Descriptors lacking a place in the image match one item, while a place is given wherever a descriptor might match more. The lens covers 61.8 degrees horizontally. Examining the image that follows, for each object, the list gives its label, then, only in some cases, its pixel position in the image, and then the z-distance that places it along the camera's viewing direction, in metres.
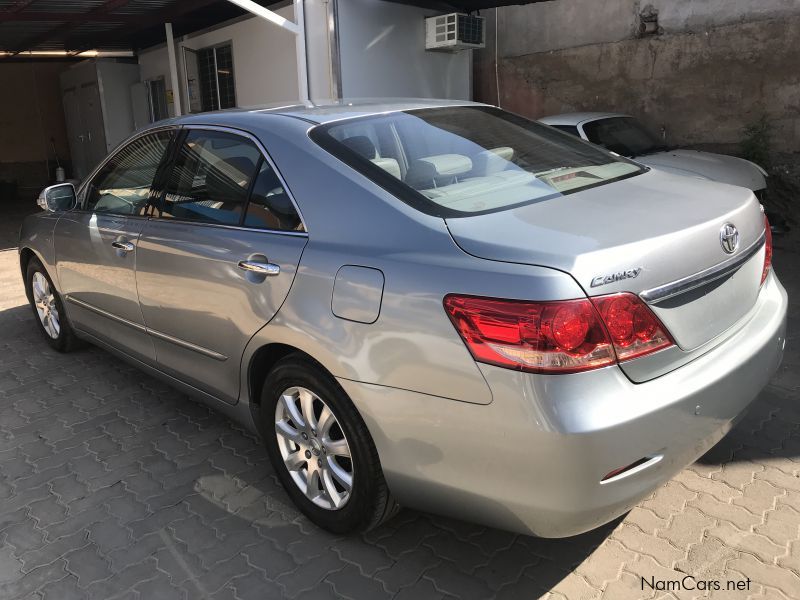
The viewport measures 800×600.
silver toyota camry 1.87
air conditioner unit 9.09
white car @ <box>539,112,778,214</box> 6.51
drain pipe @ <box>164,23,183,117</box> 10.33
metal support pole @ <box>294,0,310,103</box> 8.12
